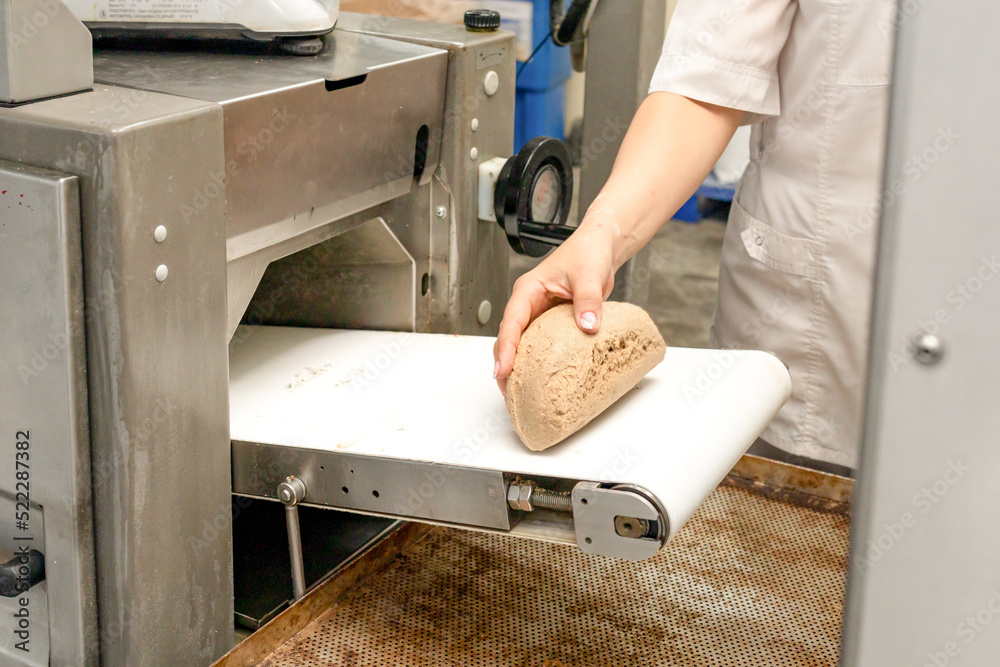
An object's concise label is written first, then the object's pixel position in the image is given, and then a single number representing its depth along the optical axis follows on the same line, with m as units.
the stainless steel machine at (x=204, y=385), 0.69
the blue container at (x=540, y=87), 3.65
